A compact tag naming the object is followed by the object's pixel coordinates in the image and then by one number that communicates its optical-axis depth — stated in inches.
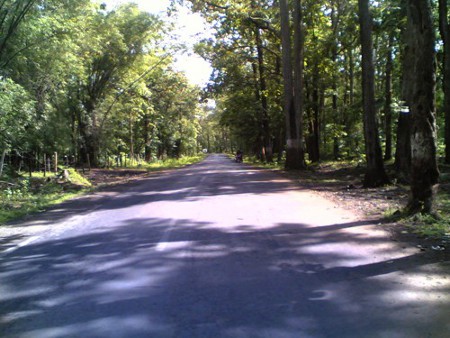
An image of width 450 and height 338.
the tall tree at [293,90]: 981.8
